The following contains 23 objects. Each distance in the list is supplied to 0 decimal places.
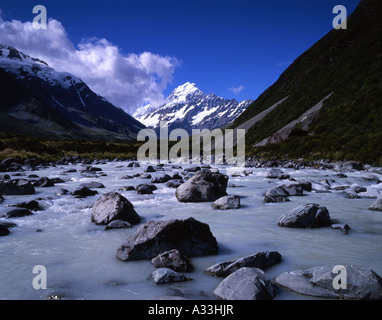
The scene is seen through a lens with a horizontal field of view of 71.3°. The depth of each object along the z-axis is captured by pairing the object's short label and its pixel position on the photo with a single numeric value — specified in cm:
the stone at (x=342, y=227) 685
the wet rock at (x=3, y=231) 683
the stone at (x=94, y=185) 1539
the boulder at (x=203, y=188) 1121
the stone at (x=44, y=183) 1529
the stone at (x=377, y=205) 893
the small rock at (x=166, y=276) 427
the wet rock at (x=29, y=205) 952
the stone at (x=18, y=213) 856
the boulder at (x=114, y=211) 781
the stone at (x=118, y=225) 739
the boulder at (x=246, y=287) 363
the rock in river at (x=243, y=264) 449
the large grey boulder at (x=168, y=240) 526
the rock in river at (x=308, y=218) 721
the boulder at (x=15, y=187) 1264
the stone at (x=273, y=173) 1930
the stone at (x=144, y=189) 1325
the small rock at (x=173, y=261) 470
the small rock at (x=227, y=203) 989
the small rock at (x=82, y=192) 1242
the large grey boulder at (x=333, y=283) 366
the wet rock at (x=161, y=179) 1703
